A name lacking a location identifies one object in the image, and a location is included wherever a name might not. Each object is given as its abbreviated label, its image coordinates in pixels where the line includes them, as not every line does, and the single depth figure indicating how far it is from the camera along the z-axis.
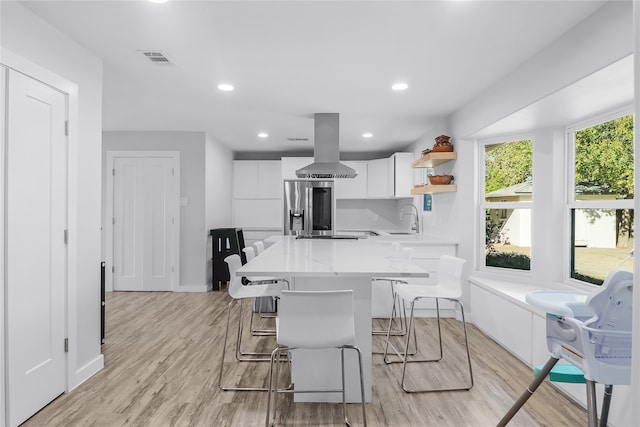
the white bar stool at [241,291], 2.73
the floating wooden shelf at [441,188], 4.68
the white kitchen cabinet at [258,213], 7.46
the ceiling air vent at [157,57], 2.92
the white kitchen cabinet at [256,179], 7.48
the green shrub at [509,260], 3.99
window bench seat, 2.20
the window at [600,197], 2.88
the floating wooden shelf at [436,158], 4.67
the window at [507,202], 3.96
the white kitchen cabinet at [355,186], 7.34
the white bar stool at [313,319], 1.98
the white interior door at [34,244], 2.18
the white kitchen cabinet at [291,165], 7.05
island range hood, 4.75
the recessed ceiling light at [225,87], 3.66
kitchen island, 2.22
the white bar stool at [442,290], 2.74
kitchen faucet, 6.36
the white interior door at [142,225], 5.90
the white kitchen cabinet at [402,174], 6.52
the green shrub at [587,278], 3.15
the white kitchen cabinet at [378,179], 7.11
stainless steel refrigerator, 6.95
